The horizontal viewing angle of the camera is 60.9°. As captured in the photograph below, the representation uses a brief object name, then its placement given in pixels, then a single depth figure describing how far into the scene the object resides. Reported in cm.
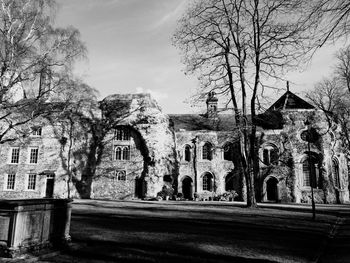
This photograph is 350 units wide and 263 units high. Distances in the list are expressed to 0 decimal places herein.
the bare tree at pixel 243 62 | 2042
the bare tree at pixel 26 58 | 1598
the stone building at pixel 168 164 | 3156
